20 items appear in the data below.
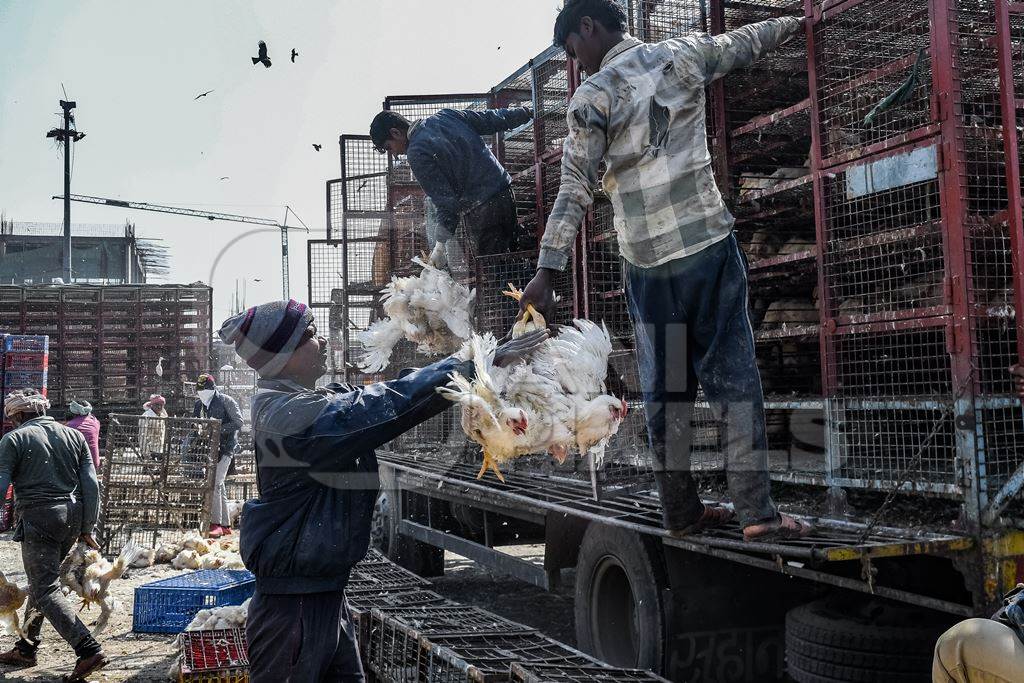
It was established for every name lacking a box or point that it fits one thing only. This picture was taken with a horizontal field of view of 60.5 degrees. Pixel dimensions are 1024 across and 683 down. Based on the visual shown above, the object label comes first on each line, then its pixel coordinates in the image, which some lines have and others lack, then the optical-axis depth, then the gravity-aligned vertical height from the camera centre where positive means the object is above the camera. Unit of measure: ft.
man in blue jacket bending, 23.70 +5.71
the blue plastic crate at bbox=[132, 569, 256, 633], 23.70 -5.50
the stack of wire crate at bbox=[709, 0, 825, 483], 17.10 +3.56
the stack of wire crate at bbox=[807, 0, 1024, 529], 11.93 +2.05
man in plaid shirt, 12.78 +2.18
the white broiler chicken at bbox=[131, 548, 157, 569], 34.86 -6.44
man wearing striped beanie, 10.67 -1.15
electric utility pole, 98.37 +29.75
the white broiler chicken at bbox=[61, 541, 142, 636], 25.34 -5.25
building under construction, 121.39 +20.16
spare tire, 12.70 -3.93
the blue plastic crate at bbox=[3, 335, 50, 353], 53.16 +3.57
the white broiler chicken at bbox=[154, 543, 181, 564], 35.29 -6.28
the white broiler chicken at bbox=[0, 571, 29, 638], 23.25 -5.40
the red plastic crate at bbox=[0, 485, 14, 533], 40.02 -5.42
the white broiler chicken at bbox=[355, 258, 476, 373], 22.80 +2.07
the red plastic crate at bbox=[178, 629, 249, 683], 17.75 -5.44
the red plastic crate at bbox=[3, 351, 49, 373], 53.01 +2.39
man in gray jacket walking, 23.27 -2.75
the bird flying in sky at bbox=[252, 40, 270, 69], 30.63 +11.71
